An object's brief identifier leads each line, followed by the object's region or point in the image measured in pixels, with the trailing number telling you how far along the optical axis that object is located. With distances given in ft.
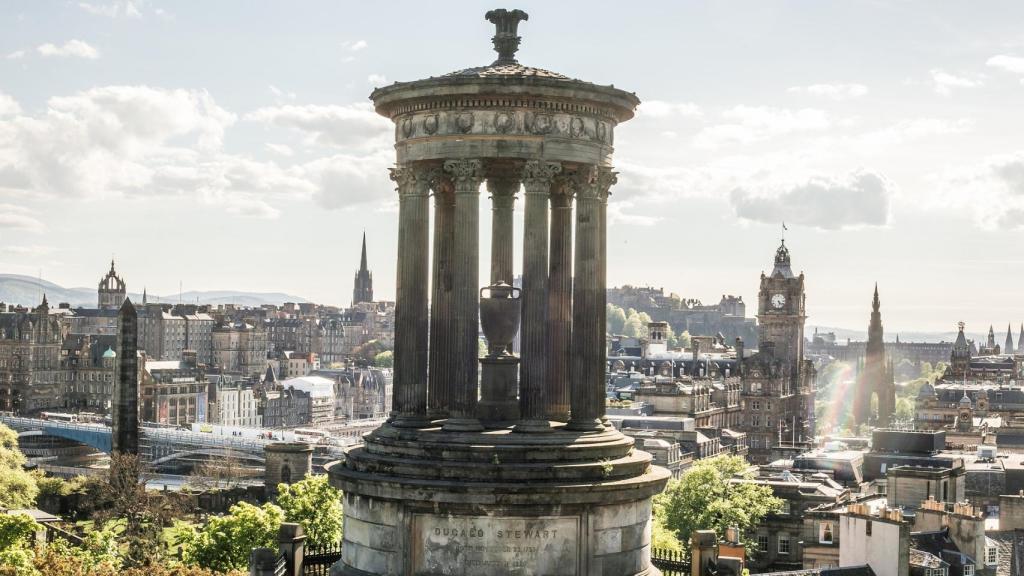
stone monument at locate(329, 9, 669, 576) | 83.41
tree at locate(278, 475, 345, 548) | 208.23
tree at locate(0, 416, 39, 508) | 316.81
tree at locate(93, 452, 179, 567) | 230.68
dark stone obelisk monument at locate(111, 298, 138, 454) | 328.70
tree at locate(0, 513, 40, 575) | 185.20
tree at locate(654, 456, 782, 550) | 265.13
